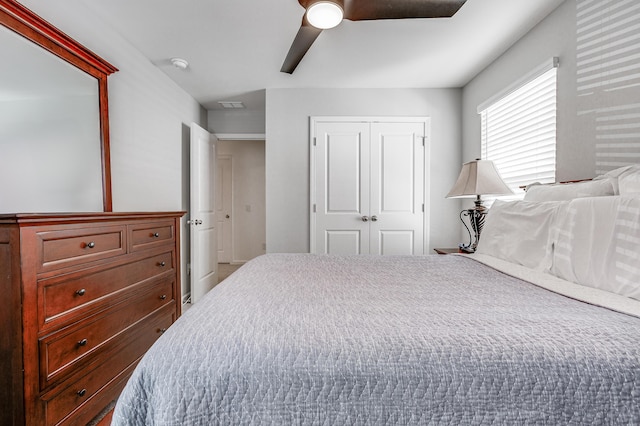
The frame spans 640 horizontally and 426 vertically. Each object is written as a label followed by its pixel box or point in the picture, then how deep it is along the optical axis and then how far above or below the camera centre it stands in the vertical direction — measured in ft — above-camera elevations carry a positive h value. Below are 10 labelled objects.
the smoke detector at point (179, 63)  8.86 +4.27
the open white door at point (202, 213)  11.32 -0.37
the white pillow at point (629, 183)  3.86 +0.27
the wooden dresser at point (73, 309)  3.61 -1.56
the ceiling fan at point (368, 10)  5.04 +3.39
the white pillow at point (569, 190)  4.53 +0.21
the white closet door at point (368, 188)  11.31 +0.60
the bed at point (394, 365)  1.99 -1.11
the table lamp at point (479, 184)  7.46 +0.51
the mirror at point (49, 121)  4.65 +1.52
